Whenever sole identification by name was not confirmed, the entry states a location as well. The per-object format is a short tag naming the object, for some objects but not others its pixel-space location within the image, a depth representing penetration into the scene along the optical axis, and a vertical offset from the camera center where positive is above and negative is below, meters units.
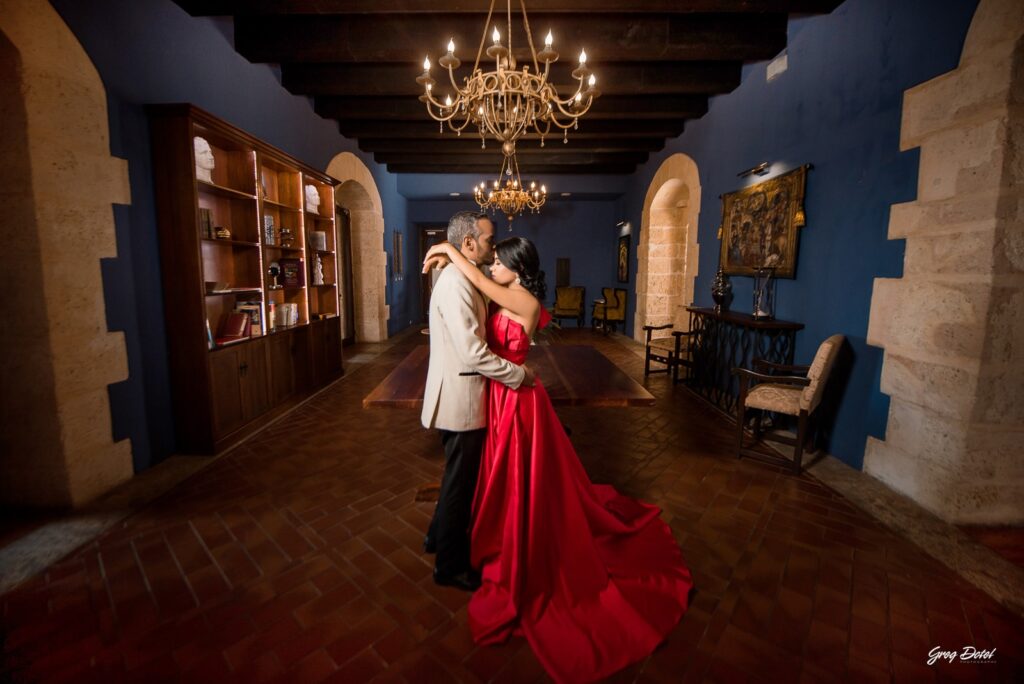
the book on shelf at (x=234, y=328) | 3.54 -0.37
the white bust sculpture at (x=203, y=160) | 3.15 +0.88
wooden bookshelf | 2.97 +0.06
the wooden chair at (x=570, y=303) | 10.52 -0.44
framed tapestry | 3.72 +0.57
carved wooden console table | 3.80 -0.60
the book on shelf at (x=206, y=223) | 3.26 +0.43
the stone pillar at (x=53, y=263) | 2.22 +0.09
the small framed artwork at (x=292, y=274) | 4.37 +0.08
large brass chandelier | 2.56 +1.21
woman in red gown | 1.60 -1.05
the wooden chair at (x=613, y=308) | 9.54 -0.50
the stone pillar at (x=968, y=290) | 2.15 -0.01
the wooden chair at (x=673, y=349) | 5.14 -0.79
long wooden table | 2.18 -0.55
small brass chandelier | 6.30 +1.27
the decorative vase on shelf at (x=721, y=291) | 4.72 -0.06
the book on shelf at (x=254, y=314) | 3.68 -0.27
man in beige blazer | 1.61 -0.39
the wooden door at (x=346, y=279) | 7.70 +0.05
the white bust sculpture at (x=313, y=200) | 4.75 +0.90
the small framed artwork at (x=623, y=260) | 9.34 +0.55
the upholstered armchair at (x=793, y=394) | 2.87 -0.77
